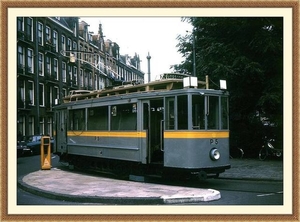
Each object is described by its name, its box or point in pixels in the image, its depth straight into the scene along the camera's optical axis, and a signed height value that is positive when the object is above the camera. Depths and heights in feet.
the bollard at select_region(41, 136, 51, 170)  50.78 -5.43
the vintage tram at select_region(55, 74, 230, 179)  34.58 -1.61
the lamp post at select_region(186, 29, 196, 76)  62.32 +8.63
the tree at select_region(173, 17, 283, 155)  58.44 +7.37
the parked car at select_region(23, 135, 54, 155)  82.43 -6.40
